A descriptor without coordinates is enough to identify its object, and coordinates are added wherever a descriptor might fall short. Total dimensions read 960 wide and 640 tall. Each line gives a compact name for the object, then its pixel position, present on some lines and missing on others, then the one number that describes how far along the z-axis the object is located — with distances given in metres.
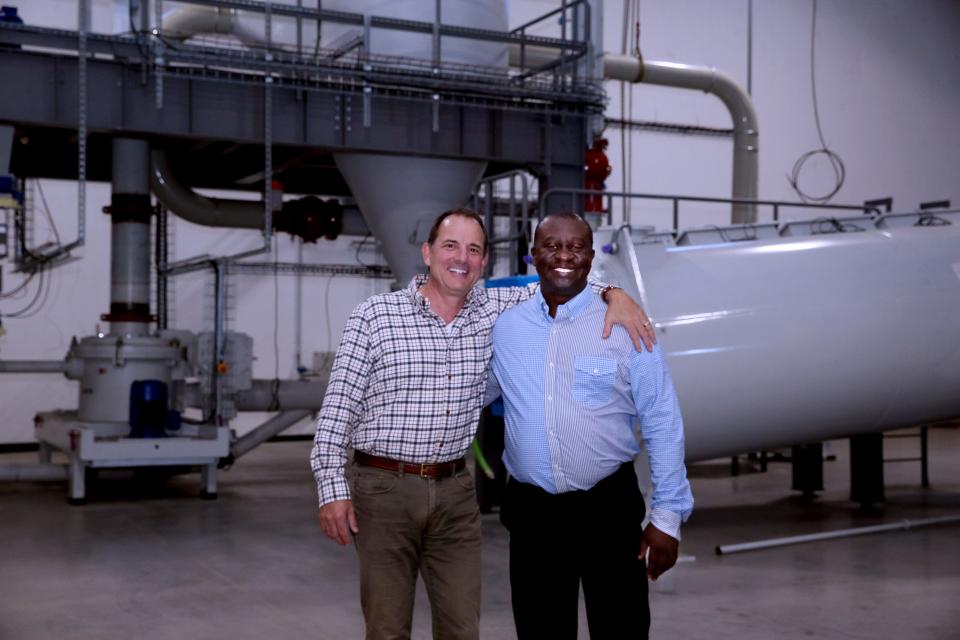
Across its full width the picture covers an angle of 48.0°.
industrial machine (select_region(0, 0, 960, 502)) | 6.81
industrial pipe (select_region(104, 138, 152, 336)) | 8.91
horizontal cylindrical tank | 6.66
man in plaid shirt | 2.83
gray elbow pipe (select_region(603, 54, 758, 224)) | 11.99
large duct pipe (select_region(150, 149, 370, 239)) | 10.47
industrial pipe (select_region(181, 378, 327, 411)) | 9.98
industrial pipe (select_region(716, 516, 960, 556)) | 6.61
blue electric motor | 8.68
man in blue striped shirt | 2.79
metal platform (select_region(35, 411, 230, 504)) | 8.48
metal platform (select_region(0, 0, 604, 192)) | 7.60
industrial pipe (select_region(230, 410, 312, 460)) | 9.91
